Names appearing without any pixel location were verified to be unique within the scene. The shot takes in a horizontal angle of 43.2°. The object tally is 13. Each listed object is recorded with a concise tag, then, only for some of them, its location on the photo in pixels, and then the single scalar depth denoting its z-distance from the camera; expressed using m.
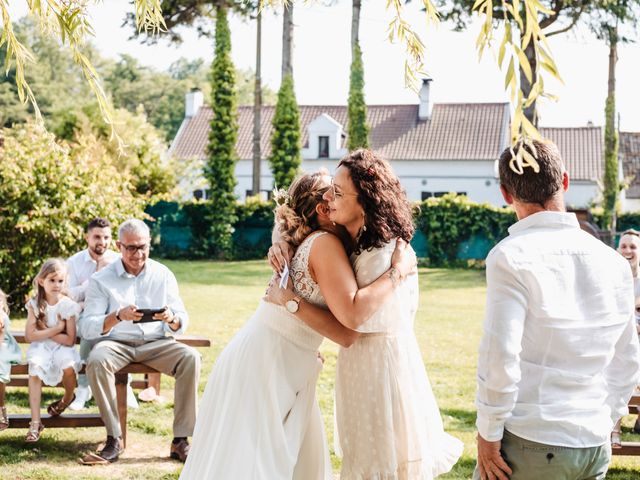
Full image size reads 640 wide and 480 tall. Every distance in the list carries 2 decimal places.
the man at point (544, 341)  2.66
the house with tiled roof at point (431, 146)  41.03
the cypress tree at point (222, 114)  30.47
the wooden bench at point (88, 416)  6.33
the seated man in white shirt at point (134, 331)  6.13
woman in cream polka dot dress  3.66
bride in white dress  3.78
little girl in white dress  6.29
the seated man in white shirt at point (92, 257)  7.76
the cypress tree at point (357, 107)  32.66
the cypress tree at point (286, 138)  32.03
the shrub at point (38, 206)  12.62
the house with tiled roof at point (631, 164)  44.06
